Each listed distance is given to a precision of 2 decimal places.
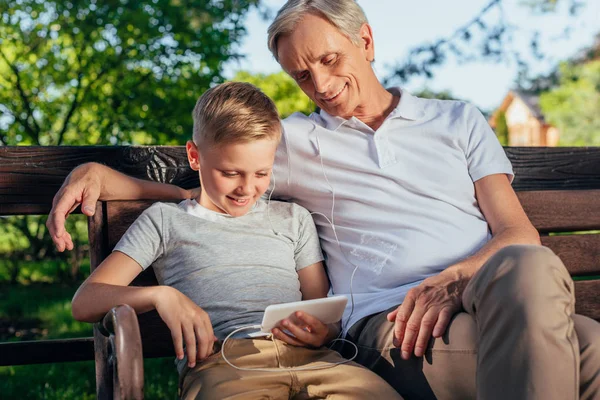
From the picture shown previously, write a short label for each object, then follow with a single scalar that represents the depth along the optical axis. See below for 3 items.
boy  2.14
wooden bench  2.63
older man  2.32
